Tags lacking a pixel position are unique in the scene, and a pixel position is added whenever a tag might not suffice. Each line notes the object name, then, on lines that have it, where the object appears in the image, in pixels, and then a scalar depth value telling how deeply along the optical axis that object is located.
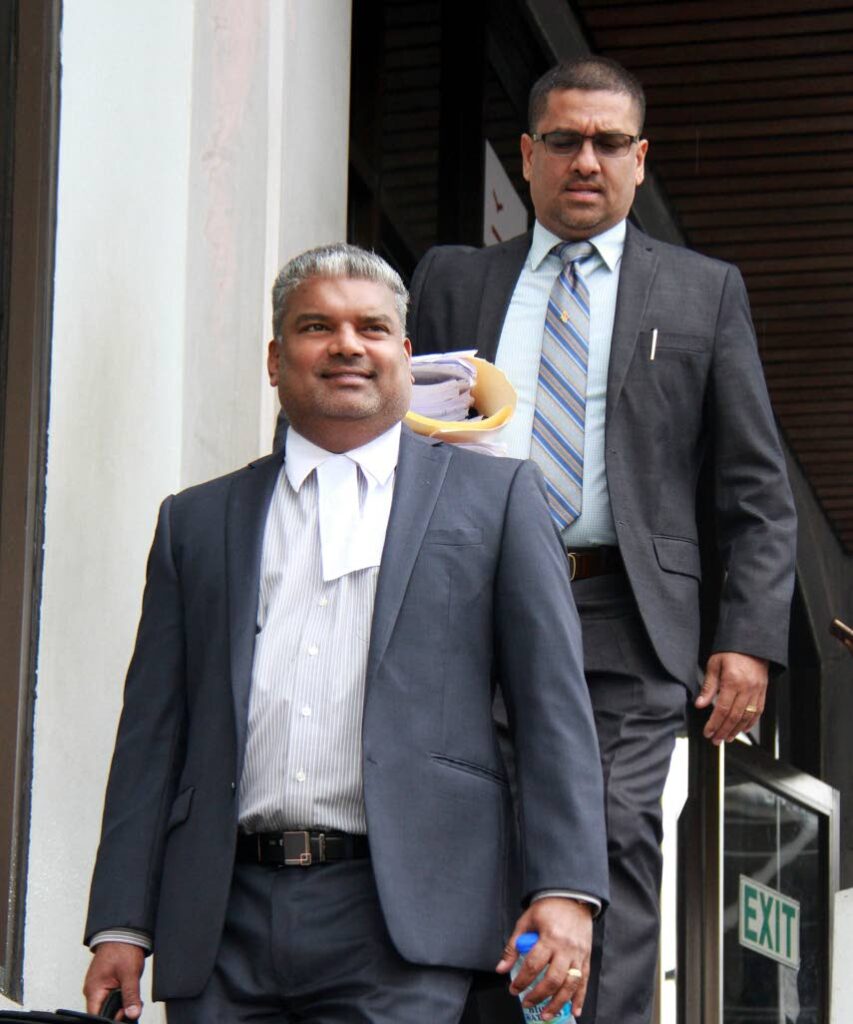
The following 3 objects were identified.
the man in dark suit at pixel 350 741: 3.25
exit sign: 7.39
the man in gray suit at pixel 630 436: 4.20
